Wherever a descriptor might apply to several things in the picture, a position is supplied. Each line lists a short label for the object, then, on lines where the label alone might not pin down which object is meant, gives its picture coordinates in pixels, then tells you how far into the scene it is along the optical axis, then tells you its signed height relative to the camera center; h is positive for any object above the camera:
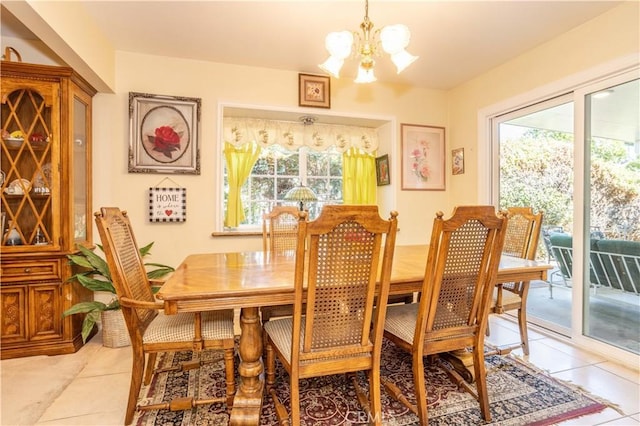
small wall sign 3.01 +0.08
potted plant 2.38 -0.69
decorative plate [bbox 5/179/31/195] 2.37 +0.19
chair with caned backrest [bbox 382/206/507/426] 1.46 -0.39
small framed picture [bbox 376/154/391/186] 3.81 +0.51
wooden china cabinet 2.33 +0.03
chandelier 1.82 +0.96
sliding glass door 2.32 +0.05
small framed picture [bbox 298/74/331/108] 3.37 +1.28
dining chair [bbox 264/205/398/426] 1.27 -0.35
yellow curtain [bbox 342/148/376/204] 3.91 +0.43
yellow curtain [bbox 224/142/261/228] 3.43 +0.43
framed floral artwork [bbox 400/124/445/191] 3.80 +0.66
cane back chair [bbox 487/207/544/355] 2.26 -0.29
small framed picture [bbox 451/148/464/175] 3.77 +0.61
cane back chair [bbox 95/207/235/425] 1.53 -0.59
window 3.64 +0.40
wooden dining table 1.38 -0.35
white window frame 3.19 +0.90
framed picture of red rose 2.97 +0.74
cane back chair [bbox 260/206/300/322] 2.72 -0.14
